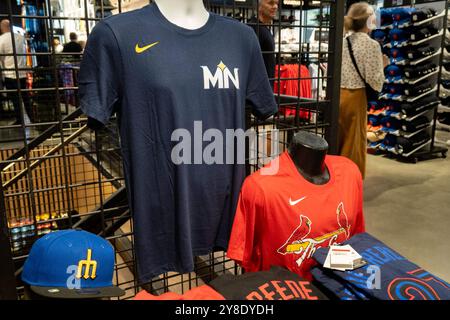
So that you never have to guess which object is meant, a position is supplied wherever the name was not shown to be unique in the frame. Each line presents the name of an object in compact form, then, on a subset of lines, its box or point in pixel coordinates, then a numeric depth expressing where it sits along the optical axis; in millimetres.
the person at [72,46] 4343
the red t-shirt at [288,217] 1356
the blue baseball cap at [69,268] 1097
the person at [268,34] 1937
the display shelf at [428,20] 5168
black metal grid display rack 1387
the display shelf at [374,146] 5902
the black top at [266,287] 1035
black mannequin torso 1396
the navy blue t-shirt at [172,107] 1226
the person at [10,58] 4277
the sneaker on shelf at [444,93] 6684
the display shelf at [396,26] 5285
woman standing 3195
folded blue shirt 1106
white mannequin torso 1262
